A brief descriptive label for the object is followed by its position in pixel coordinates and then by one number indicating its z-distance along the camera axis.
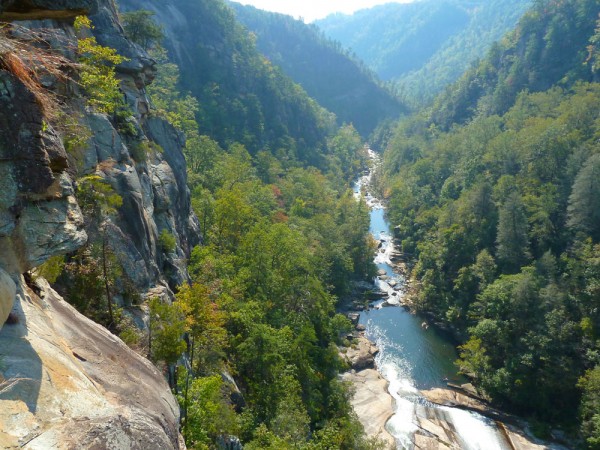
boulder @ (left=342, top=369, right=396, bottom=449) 35.66
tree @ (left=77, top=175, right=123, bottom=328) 17.20
